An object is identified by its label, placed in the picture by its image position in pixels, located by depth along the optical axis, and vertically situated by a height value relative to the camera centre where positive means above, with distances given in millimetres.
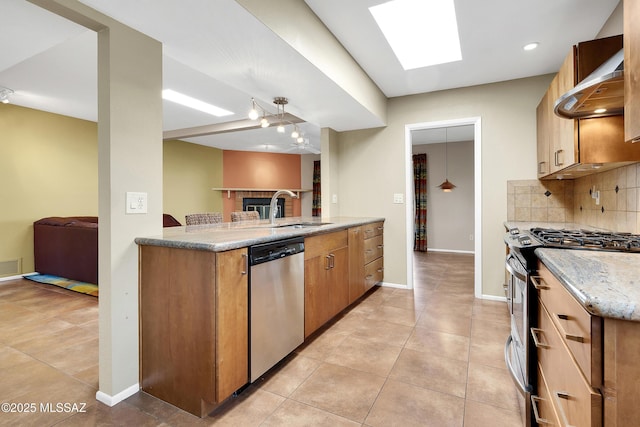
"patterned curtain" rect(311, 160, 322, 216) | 7914 +621
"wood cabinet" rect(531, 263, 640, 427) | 627 -367
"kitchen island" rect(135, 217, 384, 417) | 1536 -532
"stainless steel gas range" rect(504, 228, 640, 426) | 1352 -366
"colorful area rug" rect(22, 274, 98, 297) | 3715 -882
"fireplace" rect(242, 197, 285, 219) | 7730 +224
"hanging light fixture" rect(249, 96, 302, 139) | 2809 +1085
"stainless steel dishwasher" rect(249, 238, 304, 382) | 1768 -556
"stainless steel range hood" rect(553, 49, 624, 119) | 1210 +538
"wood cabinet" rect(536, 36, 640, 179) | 1818 +481
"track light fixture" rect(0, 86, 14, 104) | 3661 +1459
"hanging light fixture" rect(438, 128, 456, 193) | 6195 +670
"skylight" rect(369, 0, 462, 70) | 2109 +1390
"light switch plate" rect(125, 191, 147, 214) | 1681 +61
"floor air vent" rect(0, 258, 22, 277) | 4265 -724
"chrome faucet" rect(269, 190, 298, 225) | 2895 +57
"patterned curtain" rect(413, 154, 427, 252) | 6852 +231
